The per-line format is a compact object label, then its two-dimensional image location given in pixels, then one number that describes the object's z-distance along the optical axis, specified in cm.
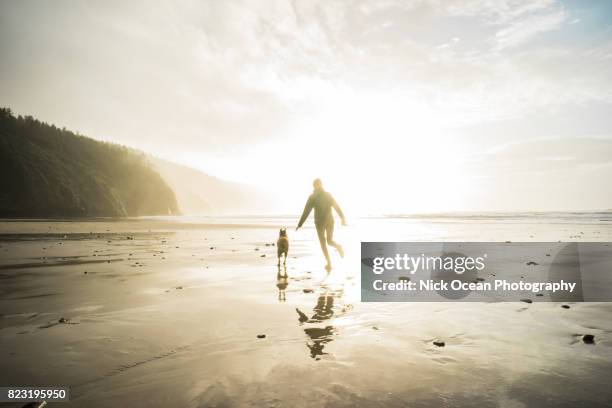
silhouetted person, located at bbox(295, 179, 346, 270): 1282
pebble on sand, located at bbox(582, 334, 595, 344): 479
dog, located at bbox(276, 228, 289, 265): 1158
